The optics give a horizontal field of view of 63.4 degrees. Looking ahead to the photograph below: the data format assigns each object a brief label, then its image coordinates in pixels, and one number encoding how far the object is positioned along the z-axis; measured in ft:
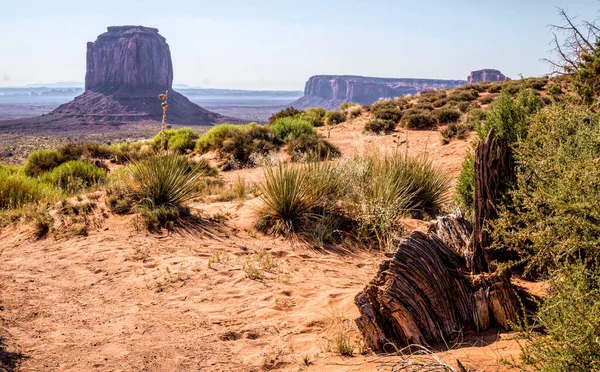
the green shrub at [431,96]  99.60
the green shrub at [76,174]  44.96
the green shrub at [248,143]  58.13
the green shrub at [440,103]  91.45
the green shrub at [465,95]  92.89
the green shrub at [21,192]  31.96
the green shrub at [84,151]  63.62
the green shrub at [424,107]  88.40
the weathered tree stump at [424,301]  12.68
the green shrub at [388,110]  82.38
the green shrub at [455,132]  61.72
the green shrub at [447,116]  74.33
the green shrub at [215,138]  66.13
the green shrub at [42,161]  57.01
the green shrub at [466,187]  24.76
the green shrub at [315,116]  96.07
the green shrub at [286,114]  91.44
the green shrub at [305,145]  58.03
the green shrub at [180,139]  74.64
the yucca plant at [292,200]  26.09
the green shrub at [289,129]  66.54
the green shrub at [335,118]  95.66
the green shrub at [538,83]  95.91
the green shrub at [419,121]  75.05
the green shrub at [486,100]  85.76
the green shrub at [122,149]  66.44
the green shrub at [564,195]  10.55
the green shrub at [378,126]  75.72
